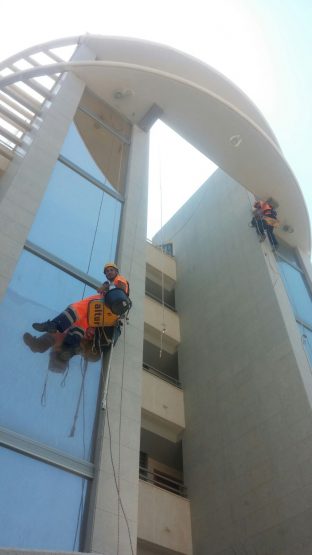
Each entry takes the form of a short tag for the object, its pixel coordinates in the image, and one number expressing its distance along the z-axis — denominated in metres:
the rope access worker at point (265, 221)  14.60
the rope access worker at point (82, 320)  6.25
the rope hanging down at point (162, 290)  14.68
